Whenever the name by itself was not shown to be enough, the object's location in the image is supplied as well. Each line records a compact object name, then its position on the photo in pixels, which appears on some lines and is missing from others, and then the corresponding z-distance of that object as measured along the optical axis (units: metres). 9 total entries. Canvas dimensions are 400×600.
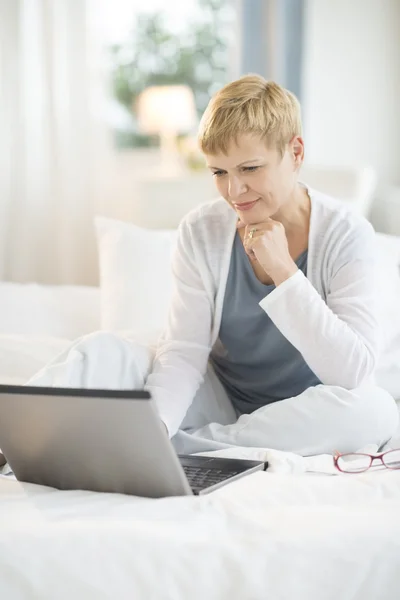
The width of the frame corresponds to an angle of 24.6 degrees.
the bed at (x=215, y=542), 1.08
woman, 1.73
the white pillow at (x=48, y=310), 2.63
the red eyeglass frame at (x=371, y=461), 1.52
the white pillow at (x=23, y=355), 2.14
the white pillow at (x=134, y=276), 2.58
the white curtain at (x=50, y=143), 3.18
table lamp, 4.55
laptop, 1.26
